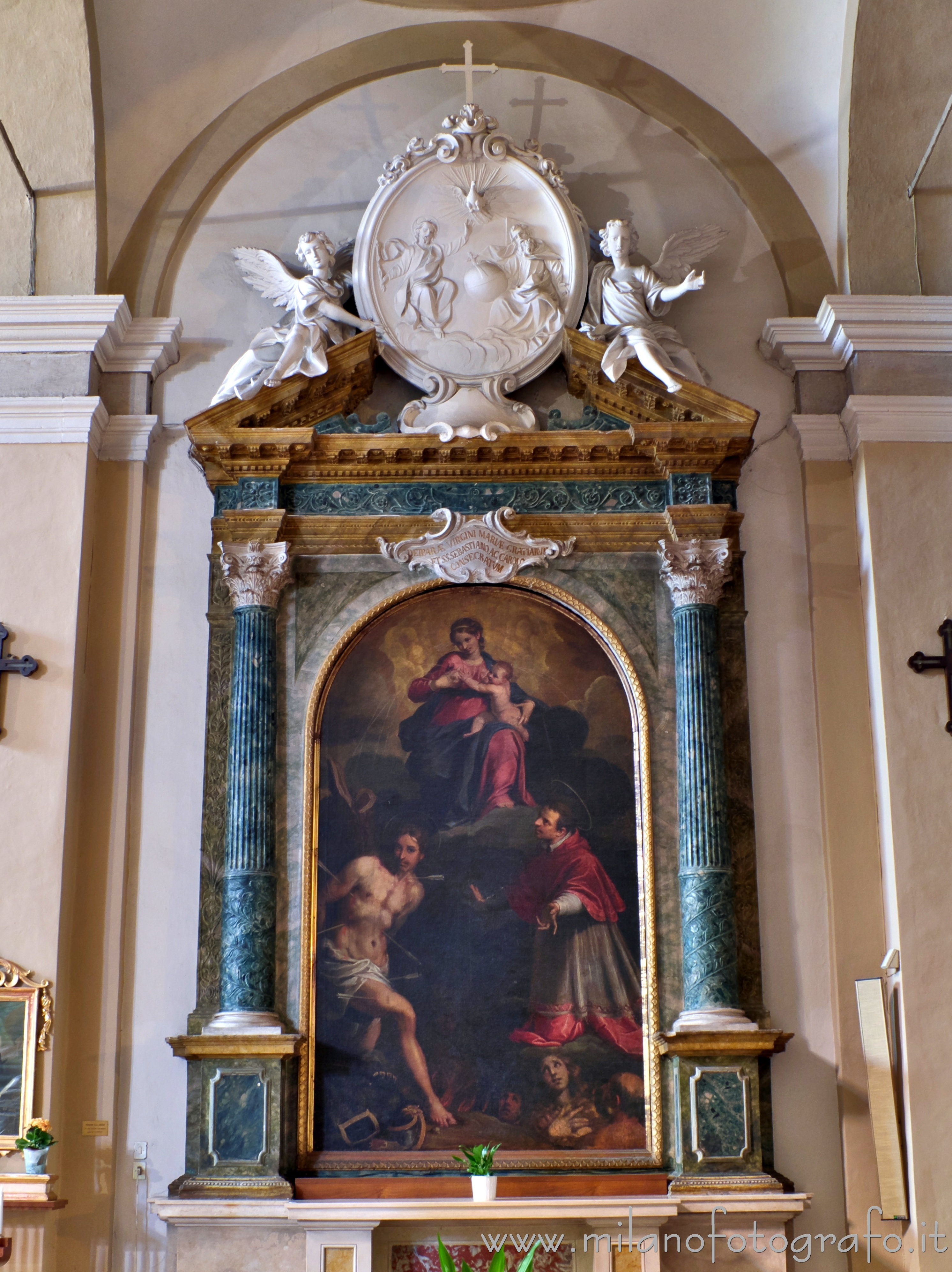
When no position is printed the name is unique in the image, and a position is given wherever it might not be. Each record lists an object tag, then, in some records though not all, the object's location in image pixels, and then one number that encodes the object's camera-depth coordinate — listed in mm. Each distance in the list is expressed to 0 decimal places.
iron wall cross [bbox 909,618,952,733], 8219
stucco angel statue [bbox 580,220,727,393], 8695
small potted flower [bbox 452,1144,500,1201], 7371
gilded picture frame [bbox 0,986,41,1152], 7707
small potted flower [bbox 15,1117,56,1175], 7461
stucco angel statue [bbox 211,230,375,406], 8703
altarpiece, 7914
